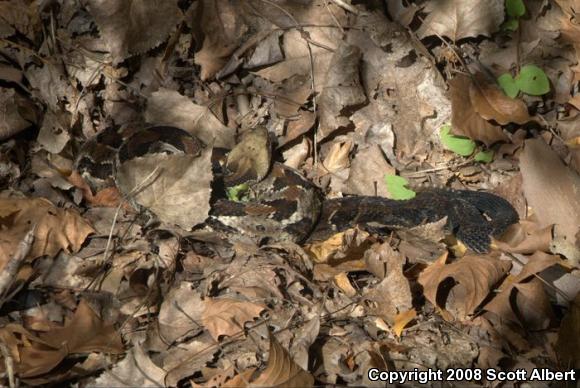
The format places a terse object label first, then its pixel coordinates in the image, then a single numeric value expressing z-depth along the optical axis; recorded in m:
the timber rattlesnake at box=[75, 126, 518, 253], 4.58
